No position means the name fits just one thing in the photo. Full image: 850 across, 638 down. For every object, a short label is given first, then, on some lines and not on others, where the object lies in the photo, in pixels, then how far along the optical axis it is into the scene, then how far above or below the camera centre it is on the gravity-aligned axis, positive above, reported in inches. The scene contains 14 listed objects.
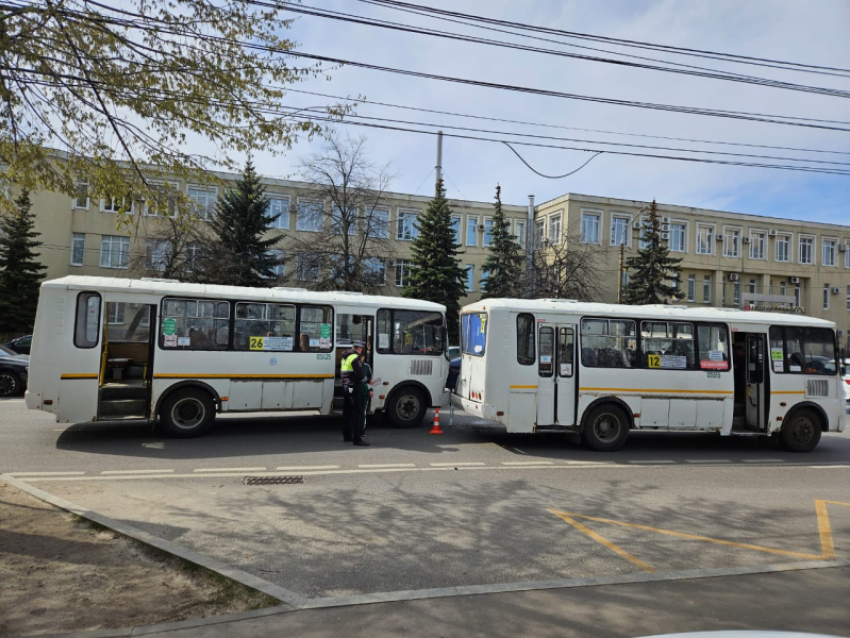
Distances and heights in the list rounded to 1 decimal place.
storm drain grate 335.3 -68.2
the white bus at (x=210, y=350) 416.5 +5.0
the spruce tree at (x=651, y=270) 1581.0 +264.9
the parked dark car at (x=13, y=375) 668.7 -28.3
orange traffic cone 505.7 -53.3
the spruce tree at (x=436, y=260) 1411.2 +243.3
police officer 446.3 -23.2
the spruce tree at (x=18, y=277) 1256.2 +152.0
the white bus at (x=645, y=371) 445.1 +0.2
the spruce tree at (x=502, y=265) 1514.5 +256.8
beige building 1478.8 +374.7
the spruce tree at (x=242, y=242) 1246.3 +245.6
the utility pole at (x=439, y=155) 1347.2 +464.1
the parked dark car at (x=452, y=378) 681.6 -15.3
